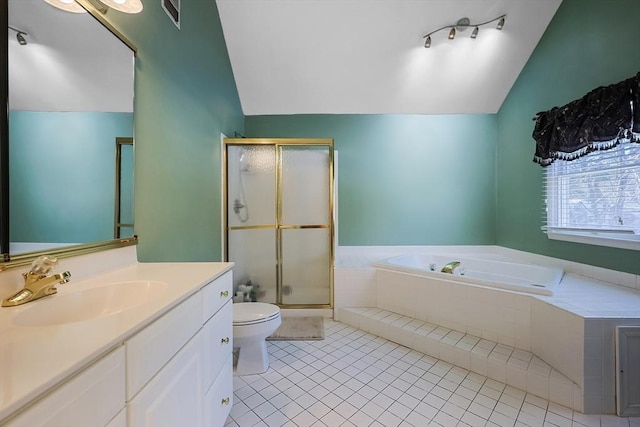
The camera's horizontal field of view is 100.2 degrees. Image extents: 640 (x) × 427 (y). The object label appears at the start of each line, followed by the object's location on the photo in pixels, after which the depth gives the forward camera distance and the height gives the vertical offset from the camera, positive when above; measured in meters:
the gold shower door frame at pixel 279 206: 2.69 +0.08
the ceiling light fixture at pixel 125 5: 1.15 +0.91
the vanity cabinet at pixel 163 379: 0.52 -0.44
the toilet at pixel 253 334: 1.78 -0.81
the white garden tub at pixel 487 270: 2.06 -0.53
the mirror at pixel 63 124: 0.87 +0.35
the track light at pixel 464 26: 2.51 +1.80
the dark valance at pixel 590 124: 1.79 +0.71
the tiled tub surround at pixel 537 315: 1.48 -0.73
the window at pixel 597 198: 1.91 +0.14
